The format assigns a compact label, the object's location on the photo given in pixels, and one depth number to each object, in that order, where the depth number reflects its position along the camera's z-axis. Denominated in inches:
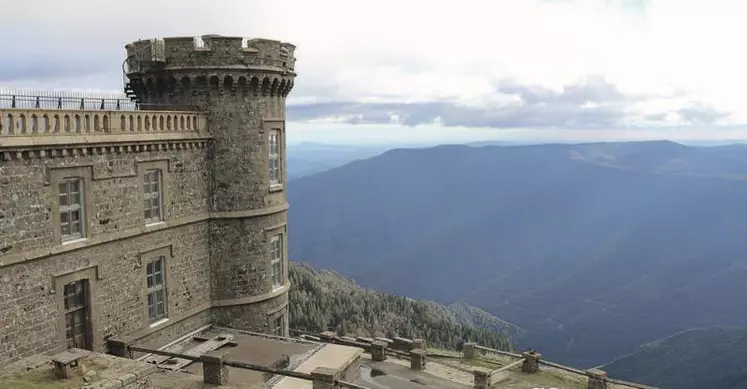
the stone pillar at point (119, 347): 769.6
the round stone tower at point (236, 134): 911.0
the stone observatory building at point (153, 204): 658.2
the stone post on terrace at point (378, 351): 940.0
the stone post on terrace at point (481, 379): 811.4
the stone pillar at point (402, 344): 989.1
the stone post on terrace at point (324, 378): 674.2
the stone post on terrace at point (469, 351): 1004.6
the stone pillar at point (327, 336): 989.8
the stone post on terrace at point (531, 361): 912.9
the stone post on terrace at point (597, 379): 820.0
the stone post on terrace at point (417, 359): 901.8
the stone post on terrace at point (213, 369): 710.5
